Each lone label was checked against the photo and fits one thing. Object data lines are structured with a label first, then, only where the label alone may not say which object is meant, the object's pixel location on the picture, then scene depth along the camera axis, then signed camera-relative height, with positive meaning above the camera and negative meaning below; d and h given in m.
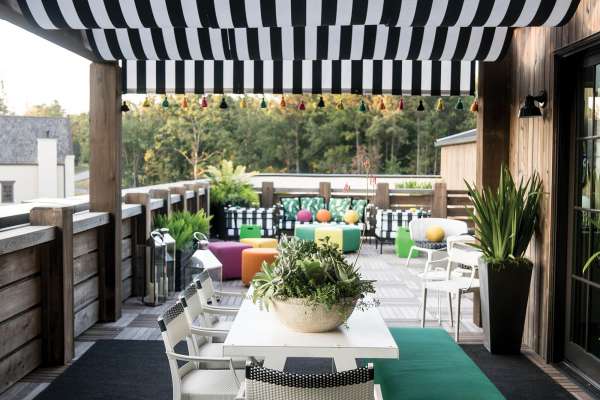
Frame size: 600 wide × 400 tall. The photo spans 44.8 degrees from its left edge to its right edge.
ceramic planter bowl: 3.36 -0.63
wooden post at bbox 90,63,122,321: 6.78 +0.12
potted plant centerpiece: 3.35 -0.52
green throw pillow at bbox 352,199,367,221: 13.61 -0.51
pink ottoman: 9.64 -1.05
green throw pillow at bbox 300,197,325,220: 14.02 -0.47
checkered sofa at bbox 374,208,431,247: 12.66 -0.71
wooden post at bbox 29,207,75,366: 5.26 -0.81
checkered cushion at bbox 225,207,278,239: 13.45 -0.75
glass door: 4.88 -0.38
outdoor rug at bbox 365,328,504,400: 3.42 -0.99
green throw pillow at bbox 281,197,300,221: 13.73 -0.53
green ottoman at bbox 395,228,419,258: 11.98 -1.04
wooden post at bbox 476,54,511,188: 6.60 +0.65
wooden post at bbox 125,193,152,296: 8.10 -0.66
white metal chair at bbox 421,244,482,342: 6.09 -0.89
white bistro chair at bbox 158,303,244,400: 3.31 -0.97
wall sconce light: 5.56 +0.58
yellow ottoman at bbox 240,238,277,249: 10.19 -0.90
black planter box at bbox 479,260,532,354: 5.60 -0.95
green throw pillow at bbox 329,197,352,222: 13.82 -0.52
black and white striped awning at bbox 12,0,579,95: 4.38 +1.05
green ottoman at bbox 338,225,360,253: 11.92 -0.94
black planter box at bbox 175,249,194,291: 8.48 -1.08
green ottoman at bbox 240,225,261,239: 12.21 -0.87
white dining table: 3.24 -0.74
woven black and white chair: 2.39 -0.68
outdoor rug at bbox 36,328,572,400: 3.54 -1.35
